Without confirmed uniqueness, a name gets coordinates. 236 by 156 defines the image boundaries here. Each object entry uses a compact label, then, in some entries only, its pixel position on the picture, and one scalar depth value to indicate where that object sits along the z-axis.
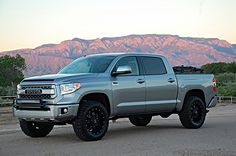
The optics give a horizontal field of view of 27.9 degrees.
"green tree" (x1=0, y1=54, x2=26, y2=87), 114.62
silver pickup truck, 9.95
